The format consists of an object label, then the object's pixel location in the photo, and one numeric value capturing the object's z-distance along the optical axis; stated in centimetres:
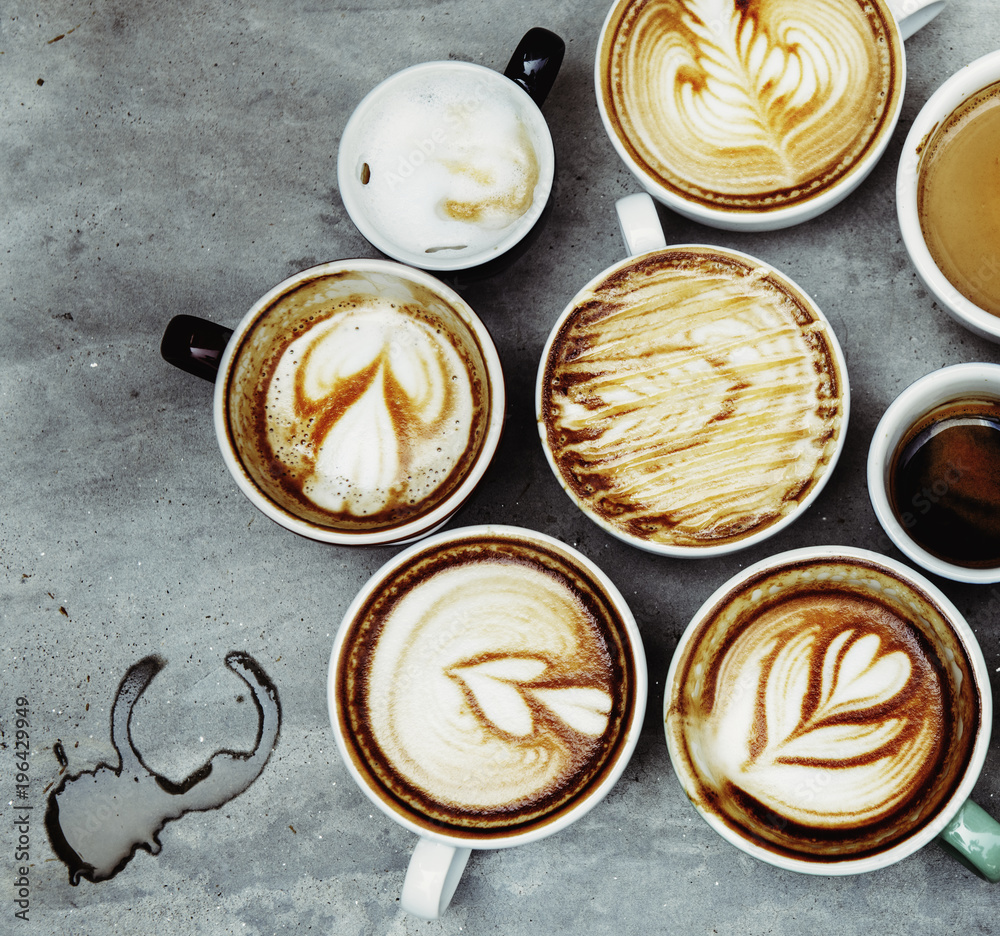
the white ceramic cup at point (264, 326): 73
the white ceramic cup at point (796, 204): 74
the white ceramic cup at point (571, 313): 73
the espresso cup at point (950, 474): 74
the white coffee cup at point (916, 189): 72
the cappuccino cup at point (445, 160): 76
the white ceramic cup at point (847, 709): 71
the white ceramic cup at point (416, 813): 72
